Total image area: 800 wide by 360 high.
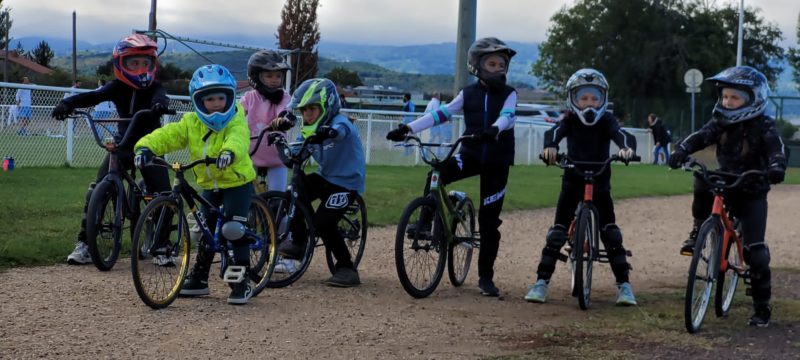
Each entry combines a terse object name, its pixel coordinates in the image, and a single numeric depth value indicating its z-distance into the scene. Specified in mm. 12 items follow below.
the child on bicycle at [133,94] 8742
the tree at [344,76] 70312
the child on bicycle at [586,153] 8094
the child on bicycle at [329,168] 8328
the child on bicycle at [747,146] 7520
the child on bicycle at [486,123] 8375
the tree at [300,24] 52188
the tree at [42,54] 63062
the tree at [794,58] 63638
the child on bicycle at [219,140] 7344
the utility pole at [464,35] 16156
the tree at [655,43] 60375
